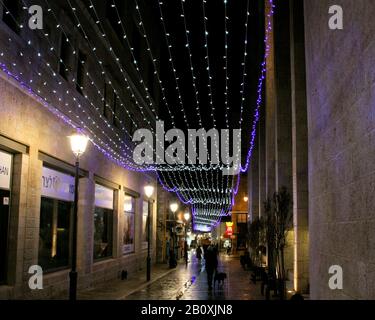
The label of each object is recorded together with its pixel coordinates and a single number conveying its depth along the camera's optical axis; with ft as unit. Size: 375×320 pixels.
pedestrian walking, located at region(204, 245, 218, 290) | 74.69
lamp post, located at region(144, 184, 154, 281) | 83.16
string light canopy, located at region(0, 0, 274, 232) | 51.67
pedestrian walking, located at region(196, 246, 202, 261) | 146.72
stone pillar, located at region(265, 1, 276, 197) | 97.66
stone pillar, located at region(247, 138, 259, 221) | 147.69
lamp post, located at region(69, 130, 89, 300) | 45.42
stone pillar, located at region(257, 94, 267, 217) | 122.93
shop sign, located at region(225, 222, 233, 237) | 236.36
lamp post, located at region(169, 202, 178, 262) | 113.64
